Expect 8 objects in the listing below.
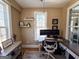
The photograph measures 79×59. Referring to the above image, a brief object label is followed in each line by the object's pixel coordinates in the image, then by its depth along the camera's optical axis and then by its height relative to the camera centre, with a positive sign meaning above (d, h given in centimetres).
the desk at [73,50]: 130 -60
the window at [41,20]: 324 +46
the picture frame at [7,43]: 155 -46
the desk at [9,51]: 126 -59
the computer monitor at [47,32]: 297 -22
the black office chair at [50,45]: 226 -74
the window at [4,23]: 187 +19
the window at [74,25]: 205 +11
